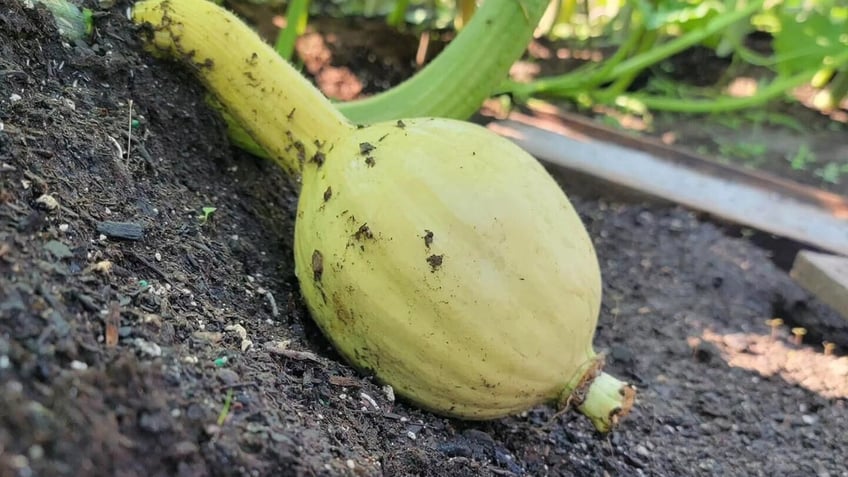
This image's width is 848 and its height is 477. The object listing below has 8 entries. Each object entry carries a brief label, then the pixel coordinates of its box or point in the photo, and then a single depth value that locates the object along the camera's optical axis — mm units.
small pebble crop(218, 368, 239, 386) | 220
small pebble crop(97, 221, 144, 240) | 255
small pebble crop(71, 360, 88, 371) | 191
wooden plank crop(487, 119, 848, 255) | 546
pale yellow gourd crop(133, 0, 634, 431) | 267
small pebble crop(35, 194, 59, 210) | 236
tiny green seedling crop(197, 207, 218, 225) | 313
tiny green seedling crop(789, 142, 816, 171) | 720
